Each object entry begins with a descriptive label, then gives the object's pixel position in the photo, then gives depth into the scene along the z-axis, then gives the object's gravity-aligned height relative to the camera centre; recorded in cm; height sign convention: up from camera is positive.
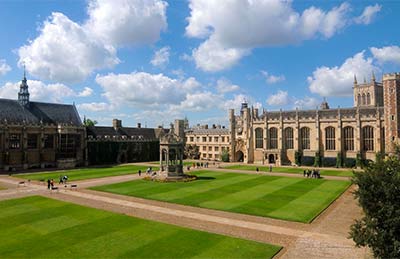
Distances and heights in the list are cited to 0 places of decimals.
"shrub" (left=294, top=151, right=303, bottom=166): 6294 -298
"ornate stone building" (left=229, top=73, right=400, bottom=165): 4862 +231
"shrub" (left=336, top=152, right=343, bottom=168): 5841 -339
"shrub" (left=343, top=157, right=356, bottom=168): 5778 -391
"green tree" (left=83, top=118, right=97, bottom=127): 9272 +671
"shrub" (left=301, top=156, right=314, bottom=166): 6184 -373
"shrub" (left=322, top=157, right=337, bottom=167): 5958 -380
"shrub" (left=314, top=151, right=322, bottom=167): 6062 -348
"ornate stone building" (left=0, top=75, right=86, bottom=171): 5478 +173
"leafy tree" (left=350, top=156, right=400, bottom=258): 1174 -269
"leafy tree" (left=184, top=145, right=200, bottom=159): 8581 -249
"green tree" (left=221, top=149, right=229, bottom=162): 7362 -338
